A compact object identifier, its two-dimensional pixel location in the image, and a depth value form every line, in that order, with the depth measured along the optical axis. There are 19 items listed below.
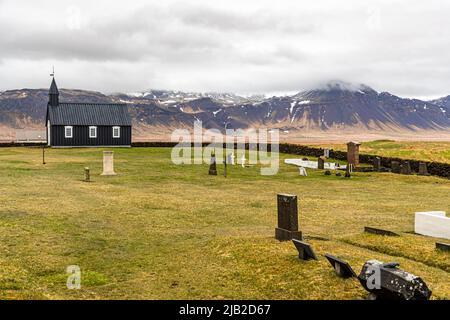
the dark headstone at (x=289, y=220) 13.82
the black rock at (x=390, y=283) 8.27
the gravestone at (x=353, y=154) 41.91
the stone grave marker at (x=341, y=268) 10.01
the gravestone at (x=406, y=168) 38.53
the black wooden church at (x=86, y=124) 66.75
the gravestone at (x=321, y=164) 41.97
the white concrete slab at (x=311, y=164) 43.44
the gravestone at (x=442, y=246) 12.93
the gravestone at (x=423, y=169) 38.09
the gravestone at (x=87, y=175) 29.03
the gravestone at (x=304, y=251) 11.38
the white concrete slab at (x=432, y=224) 15.61
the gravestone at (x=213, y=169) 35.59
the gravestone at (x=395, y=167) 39.55
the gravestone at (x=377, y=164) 40.81
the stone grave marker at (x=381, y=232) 14.97
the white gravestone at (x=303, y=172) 37.23
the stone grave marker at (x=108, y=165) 32.84
